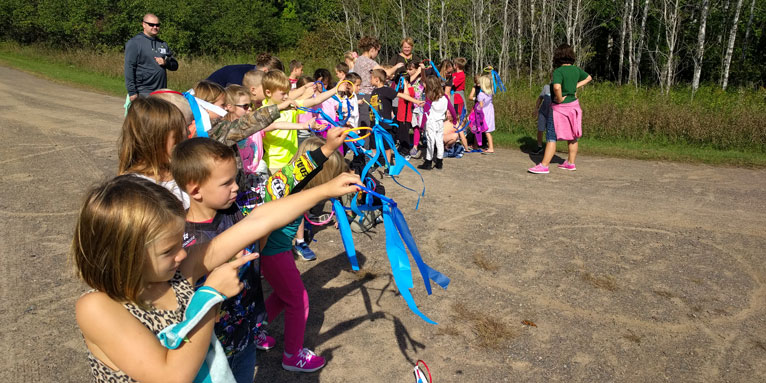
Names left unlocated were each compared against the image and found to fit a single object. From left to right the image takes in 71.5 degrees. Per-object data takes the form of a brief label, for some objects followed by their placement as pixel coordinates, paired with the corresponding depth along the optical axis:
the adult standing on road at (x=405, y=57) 10.79
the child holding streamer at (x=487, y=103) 10.80
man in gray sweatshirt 7.38
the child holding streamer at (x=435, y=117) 9.18
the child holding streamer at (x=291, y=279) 3.45
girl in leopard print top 1.61
